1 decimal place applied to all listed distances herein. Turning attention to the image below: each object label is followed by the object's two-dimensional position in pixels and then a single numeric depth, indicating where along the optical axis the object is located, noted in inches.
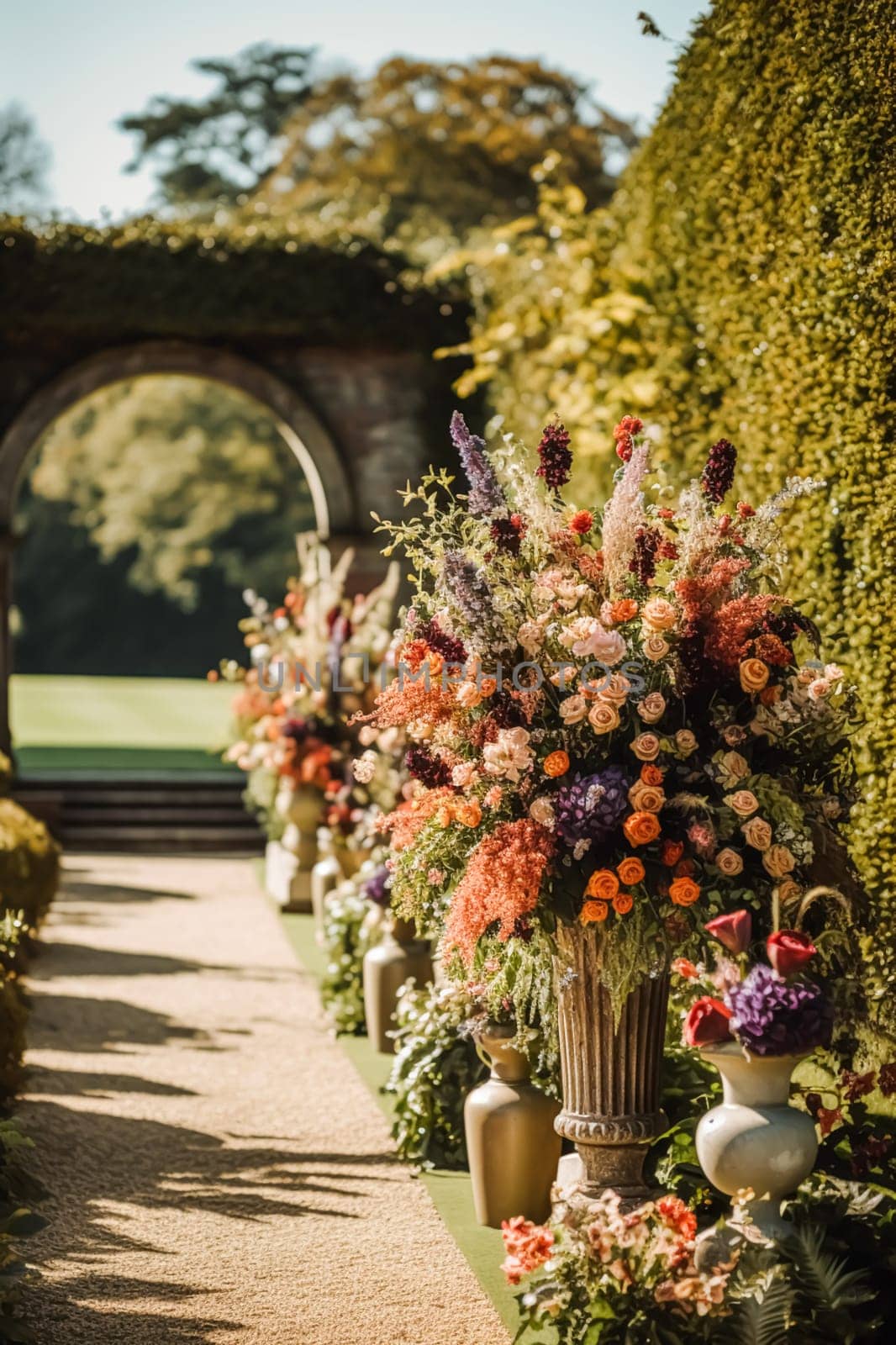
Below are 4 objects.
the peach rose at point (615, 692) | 118.4
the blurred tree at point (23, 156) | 1418.6
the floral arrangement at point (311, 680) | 318.3
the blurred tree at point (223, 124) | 1122.7
